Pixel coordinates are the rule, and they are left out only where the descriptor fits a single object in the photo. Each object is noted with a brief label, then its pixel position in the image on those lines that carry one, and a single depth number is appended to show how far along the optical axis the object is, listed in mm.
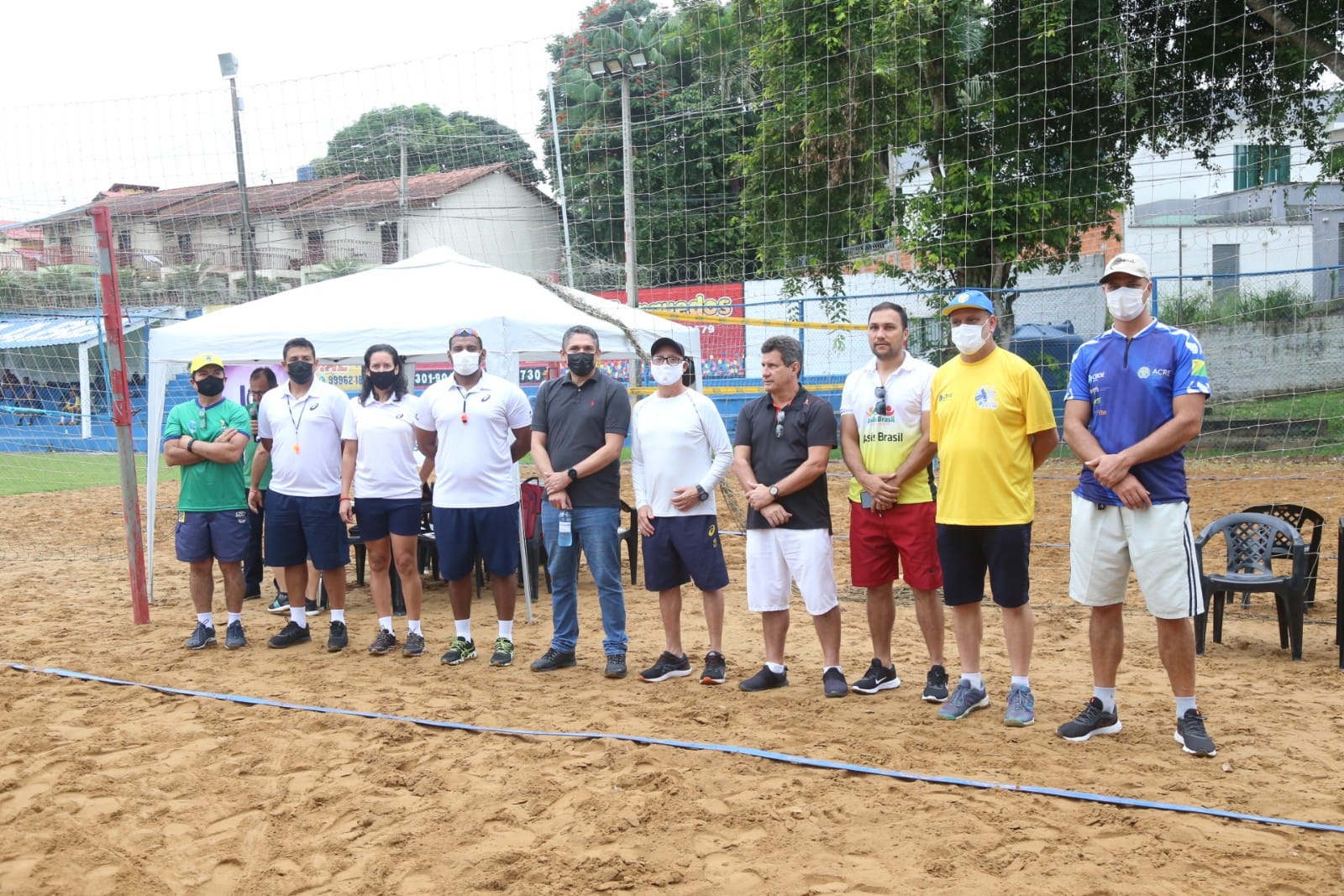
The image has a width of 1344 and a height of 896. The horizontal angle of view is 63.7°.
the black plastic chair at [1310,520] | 6098
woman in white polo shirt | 5910
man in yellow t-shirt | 4309
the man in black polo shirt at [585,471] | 5375
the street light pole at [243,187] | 10389
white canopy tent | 7410
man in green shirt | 6086
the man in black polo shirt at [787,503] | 4871
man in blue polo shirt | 3951
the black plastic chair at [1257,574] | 5348
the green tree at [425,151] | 11977
